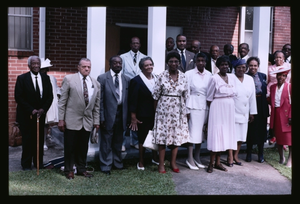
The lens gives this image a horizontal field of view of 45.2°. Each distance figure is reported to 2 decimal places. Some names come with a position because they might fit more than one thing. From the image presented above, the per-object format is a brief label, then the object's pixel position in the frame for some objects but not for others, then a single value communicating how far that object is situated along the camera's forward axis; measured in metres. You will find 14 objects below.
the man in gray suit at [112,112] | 5.92
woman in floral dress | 5.83
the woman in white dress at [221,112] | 6.02
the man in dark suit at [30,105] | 5.96
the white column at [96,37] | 6.33
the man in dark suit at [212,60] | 7.24
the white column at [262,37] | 7.43
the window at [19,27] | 8.38
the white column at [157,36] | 6.73
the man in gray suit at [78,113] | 5.53
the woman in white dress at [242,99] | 6.39
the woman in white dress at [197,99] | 6.16
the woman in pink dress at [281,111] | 6.59
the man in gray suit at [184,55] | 6.96
